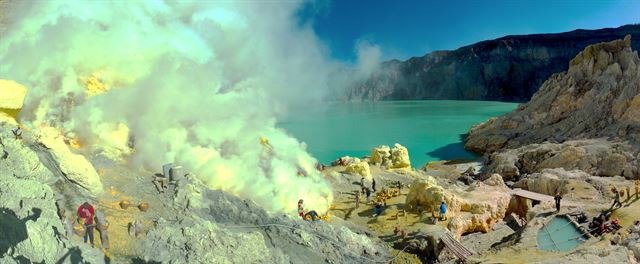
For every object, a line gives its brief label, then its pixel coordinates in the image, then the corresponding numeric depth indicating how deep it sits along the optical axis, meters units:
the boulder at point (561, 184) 23.67
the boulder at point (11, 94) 14.73
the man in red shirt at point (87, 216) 11.15
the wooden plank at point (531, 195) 22.79
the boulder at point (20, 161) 11.56
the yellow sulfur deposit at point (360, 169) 25.86
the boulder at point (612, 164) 30.25
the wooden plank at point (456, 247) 16.12
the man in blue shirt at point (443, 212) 18.59
